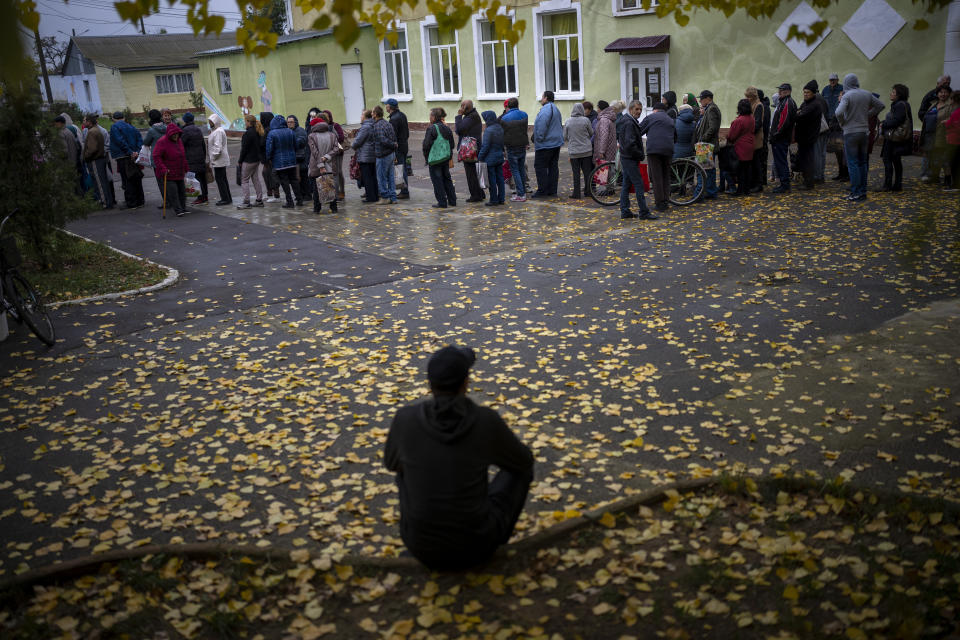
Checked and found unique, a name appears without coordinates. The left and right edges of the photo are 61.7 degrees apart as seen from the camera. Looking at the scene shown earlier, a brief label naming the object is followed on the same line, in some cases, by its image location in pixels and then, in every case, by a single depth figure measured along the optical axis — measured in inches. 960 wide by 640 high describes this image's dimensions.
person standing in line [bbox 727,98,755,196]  561.3
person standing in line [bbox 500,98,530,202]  624.3
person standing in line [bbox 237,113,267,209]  653.3
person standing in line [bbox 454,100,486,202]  644.1
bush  439.5
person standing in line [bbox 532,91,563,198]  621.9
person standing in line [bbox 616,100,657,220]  524.7
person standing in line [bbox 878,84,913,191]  527.8
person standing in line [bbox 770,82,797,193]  564.1
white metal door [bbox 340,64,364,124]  1449.3
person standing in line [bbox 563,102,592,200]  607.5
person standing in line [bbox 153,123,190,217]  639.1
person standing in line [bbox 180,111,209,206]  671.0
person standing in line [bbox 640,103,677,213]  516.6
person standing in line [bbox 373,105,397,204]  646.5
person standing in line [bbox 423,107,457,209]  623.2
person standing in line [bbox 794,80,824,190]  558.3
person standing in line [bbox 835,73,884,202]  508.1
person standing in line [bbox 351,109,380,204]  653.3
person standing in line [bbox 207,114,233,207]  672.6
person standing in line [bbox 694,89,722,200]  567.5
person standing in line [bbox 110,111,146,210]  698.8
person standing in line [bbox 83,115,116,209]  687.1
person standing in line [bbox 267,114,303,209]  643.5
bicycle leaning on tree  330.6
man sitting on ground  152.6
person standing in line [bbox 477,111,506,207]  613.3
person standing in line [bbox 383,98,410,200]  671.8
